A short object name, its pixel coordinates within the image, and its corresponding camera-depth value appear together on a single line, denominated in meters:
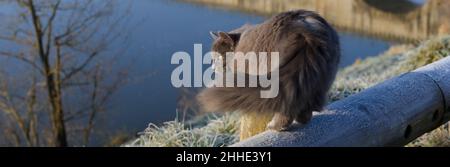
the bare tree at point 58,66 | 9.38
